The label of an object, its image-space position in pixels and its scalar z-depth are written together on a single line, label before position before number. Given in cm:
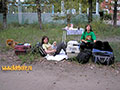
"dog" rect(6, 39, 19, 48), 773
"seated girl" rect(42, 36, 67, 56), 643
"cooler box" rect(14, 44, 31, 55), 648
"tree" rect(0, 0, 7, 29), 1418
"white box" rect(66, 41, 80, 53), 603
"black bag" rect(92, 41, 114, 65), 555
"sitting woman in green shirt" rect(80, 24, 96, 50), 664
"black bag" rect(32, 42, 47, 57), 636
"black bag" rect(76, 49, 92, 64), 571
